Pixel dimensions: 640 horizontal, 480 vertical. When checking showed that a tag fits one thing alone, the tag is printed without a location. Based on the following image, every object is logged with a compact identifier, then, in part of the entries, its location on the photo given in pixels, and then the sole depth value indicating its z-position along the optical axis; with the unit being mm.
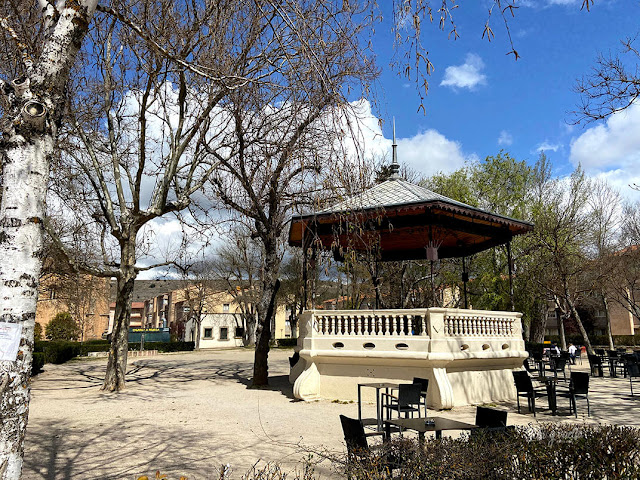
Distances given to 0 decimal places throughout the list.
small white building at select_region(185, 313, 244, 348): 59125
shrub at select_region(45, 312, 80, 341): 43562
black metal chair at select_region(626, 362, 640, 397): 14367
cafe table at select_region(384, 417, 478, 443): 5961
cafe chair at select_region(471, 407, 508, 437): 5617
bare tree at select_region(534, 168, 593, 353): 24516
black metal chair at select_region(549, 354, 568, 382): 15921
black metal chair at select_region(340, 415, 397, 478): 4664
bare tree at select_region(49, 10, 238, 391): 14289
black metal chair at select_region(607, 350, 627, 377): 19741
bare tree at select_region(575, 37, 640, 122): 9836
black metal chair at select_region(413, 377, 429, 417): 10305
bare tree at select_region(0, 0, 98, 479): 3307
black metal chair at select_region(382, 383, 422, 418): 8688
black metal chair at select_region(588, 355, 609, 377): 19406
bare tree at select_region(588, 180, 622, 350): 28297
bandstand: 12906
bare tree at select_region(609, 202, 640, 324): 28402
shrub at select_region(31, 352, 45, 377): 21184
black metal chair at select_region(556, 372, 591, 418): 10789
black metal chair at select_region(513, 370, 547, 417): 11445
